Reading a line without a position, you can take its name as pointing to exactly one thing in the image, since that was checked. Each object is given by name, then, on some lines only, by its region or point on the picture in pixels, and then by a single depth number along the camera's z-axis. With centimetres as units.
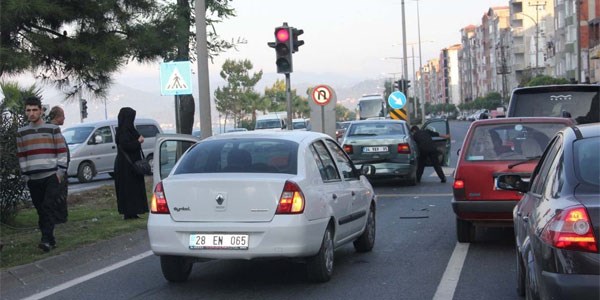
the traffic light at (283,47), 1611
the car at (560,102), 1504
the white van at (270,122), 4290
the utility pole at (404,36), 4597
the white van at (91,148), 2483
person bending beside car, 1969
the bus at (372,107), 6042
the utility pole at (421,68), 7395
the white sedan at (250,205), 712
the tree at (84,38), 906
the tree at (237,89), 6328
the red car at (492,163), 945
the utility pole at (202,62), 1310
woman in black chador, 1208
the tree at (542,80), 7032
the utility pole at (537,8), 10400
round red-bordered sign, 1980
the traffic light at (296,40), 1625
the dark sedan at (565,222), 446
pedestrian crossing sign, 1287
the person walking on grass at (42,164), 932
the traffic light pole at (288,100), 1639
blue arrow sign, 3288
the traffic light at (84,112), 3747
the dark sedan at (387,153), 1869
